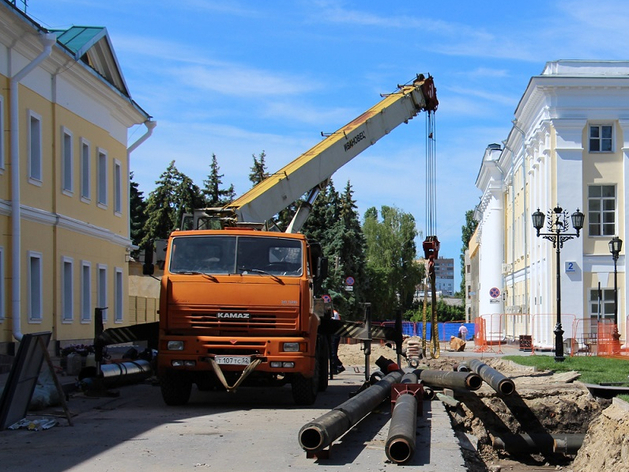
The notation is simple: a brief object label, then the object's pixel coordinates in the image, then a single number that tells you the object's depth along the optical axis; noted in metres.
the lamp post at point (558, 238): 27.08
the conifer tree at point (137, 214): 65.31
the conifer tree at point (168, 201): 60.41
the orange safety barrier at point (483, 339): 44.09
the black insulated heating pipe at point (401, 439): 9.22
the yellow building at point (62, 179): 23.52
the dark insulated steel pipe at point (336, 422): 9.43
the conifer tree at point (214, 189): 61.34
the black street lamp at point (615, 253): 35.07
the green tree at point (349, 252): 64.06
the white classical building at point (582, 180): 40.41
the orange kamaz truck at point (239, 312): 14.25
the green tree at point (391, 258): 93.06
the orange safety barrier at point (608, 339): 33.81
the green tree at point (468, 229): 124.38
